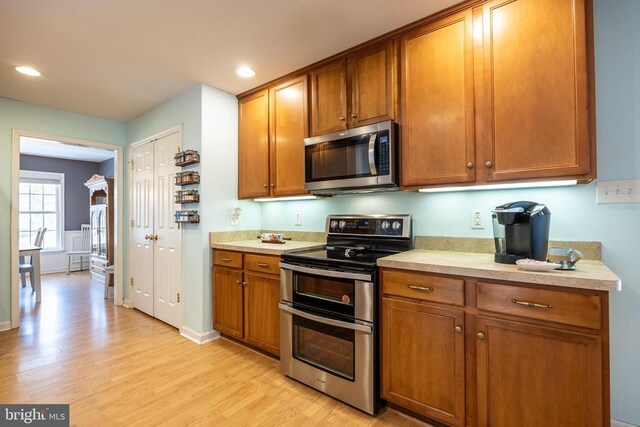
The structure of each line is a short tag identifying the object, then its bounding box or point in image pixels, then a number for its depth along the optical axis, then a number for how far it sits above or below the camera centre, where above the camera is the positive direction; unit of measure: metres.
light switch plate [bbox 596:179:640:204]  1.54 +0.11
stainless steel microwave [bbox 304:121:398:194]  1.98 +0.40
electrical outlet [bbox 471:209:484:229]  1.96 -0.04
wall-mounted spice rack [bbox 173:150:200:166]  2.79 +0.56
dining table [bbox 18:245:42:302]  4.14 -0.76
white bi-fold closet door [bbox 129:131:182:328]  3.13 -0.18
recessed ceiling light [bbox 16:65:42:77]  2.51 +1.27
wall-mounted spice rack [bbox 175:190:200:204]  2.79 +0.19
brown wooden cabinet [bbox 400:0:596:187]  1.46 +0.66
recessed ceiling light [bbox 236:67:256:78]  2.54 +1.26
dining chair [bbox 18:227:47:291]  4.99 -0.44
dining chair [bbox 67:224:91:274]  6.59 -0.52
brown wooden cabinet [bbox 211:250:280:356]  2.37 -0.71
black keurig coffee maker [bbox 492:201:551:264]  1.50 -0.09
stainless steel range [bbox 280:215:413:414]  1.75 -0.62
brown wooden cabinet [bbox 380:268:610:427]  1.23 -0.67
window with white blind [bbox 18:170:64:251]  6.12 +0.24
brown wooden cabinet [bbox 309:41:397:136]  2.05 +0.93
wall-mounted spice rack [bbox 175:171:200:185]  2.80 +0.37
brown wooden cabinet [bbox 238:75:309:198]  2.58 +0.70
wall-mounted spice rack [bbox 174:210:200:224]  2.79 +0.00
